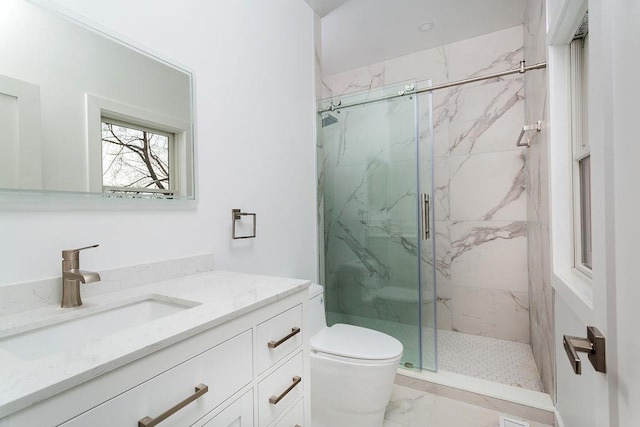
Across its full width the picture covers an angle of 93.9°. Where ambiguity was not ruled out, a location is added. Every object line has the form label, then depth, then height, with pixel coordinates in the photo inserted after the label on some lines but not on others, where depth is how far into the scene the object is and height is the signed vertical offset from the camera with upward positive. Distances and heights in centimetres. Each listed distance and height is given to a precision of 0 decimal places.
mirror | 83 +35
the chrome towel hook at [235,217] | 150 -1
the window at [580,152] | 132 +25
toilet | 146 -84
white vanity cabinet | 51 -37
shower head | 232 +72
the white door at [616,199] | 50 +1
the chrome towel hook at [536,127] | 176 +50
